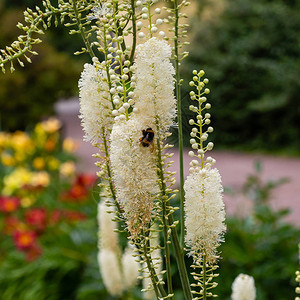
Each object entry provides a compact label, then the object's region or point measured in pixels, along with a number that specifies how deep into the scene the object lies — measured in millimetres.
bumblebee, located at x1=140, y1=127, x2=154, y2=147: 635
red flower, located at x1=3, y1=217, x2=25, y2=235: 2959
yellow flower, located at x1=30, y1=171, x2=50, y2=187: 3645
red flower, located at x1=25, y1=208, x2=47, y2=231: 2875
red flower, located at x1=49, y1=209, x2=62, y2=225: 2979
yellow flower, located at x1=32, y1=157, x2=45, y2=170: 4539
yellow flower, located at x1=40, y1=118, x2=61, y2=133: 5164
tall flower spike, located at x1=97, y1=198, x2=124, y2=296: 1296
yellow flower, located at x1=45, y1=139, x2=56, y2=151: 5184
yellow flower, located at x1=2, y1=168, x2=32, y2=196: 3604
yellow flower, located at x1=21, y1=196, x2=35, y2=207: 3375
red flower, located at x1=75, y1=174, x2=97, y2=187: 3357
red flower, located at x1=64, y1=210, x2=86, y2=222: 3070
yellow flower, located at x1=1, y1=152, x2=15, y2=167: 4508
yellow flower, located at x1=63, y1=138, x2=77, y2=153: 4945
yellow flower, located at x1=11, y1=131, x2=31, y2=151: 4629
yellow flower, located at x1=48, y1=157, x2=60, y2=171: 4773
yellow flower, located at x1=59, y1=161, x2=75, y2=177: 4176
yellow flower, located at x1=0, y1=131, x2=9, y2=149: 4801
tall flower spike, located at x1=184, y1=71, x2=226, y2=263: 670
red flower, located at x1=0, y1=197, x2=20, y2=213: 3131
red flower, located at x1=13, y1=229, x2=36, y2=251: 2596
